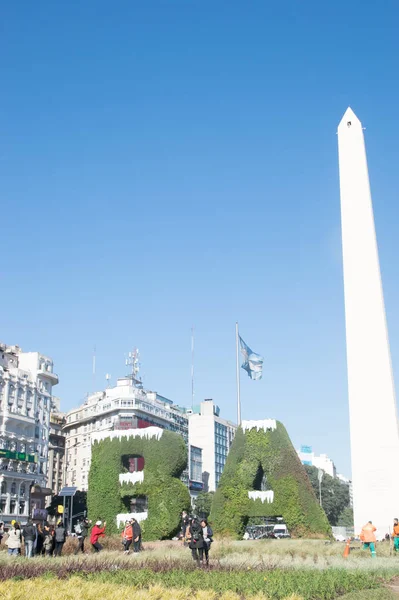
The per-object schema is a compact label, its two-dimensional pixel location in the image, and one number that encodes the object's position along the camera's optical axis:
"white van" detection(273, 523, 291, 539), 59.99
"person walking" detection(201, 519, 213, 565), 20.28
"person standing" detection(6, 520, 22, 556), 21.97
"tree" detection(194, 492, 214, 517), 94.12
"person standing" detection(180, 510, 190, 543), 26.03
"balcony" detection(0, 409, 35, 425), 73.06
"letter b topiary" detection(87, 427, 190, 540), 30.78
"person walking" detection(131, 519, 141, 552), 24.31
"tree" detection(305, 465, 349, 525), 100.75
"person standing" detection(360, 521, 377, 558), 24.11
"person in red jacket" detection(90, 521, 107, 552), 25.80
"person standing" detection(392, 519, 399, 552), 24.72
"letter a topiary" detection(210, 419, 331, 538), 30.41
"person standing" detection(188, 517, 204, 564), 19.77
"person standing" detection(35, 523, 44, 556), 23.75
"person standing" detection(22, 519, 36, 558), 22.27
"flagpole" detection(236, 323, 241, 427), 43.54
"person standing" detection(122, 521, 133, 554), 24.98
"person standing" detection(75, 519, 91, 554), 25.70
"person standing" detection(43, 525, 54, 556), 23.65
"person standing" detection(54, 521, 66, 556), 23.77
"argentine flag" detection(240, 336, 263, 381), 46.22
